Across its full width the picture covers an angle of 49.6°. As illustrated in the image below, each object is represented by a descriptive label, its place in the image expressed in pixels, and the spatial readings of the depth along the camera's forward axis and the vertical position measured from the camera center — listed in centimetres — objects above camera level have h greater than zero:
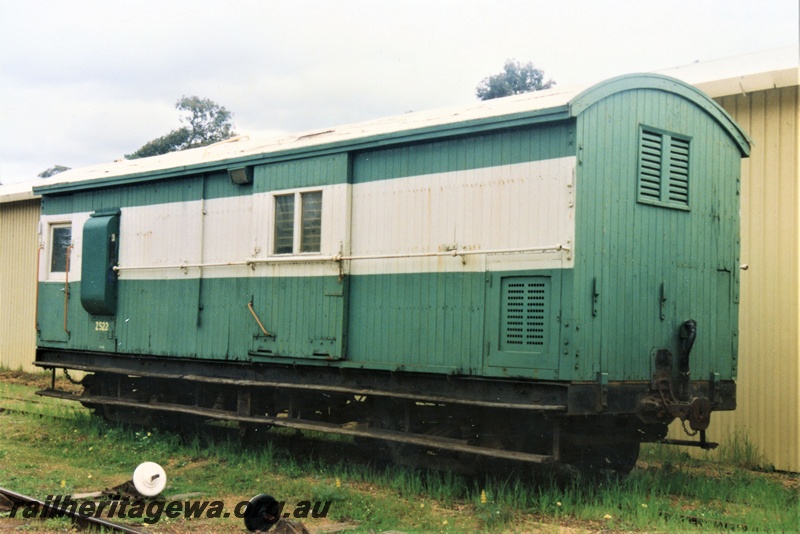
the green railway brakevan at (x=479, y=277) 773 +45
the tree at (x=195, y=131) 3350 +708
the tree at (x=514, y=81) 3516 +989
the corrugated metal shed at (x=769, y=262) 1007 +82
